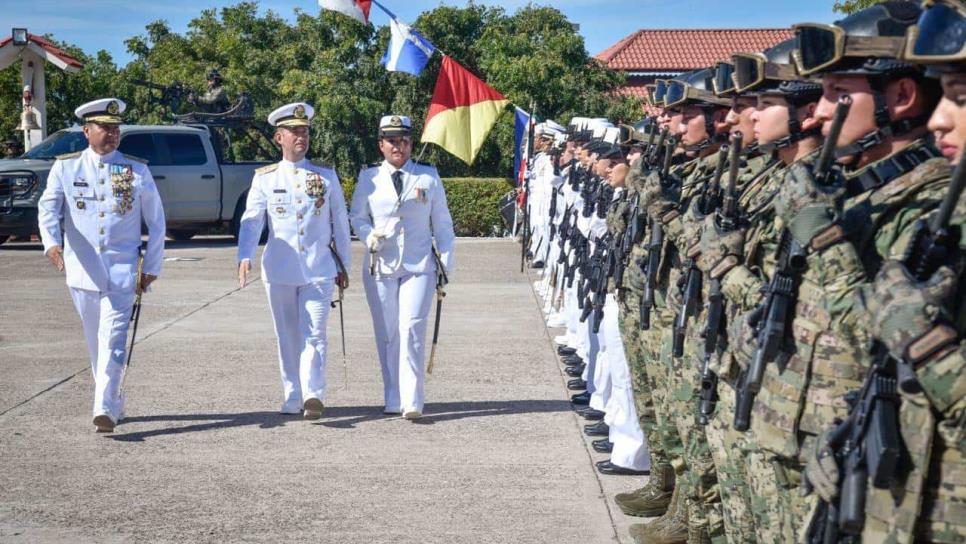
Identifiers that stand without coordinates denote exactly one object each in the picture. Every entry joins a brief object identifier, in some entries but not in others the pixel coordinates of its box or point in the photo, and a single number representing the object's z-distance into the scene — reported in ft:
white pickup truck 70.69
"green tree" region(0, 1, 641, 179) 90.22
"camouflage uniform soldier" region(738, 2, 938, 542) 10.37
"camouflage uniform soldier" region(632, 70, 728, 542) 15.35
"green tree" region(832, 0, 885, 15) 53.83
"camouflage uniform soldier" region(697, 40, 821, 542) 12.52
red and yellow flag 33.06
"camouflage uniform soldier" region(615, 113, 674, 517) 19.52
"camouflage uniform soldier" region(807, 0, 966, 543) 8.73
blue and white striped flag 36.78
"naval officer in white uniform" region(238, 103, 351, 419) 27.22
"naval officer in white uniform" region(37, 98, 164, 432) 25.52
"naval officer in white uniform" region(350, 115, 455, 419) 27.22
